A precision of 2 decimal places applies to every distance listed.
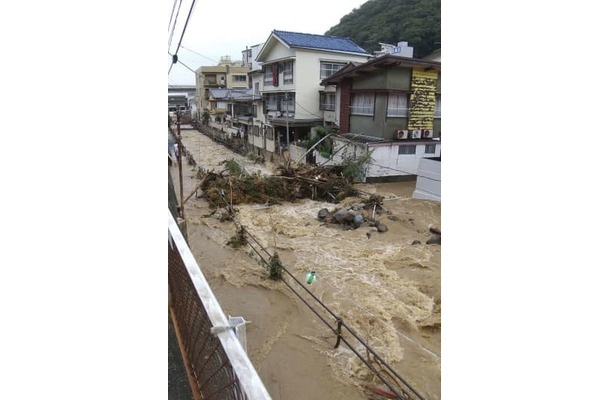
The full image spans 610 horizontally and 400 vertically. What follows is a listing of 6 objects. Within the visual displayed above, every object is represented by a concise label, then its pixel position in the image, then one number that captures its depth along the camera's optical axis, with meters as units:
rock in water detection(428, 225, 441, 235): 7.87
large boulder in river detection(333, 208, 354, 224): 8.72
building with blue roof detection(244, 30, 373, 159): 15.54
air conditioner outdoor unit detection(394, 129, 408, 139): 12.14
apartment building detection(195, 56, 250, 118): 32.94
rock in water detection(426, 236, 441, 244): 7.49
